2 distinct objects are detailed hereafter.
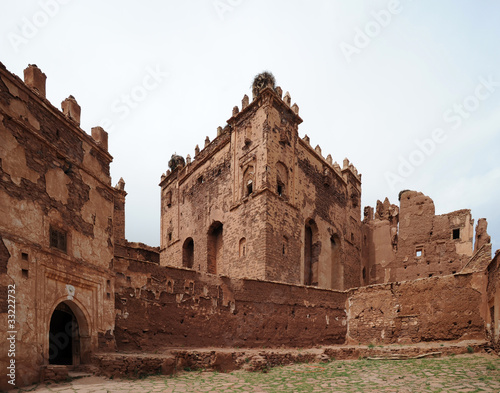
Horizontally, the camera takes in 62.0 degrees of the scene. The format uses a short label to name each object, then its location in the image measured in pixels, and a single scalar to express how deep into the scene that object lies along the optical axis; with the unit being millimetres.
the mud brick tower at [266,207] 21781
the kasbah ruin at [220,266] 9602
